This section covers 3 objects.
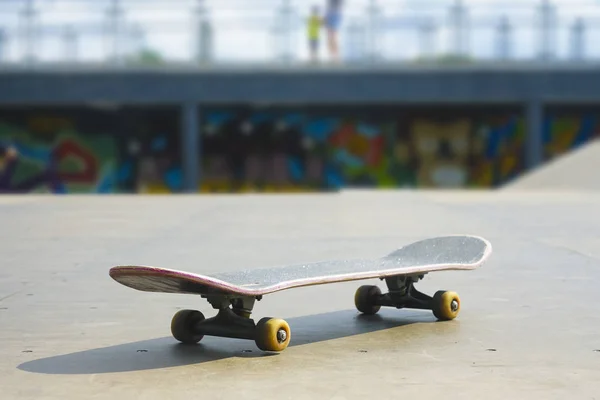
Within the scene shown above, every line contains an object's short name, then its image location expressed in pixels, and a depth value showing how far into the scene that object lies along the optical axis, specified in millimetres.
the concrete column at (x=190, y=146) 35781
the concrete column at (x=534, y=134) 35906
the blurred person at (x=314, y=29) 34062
